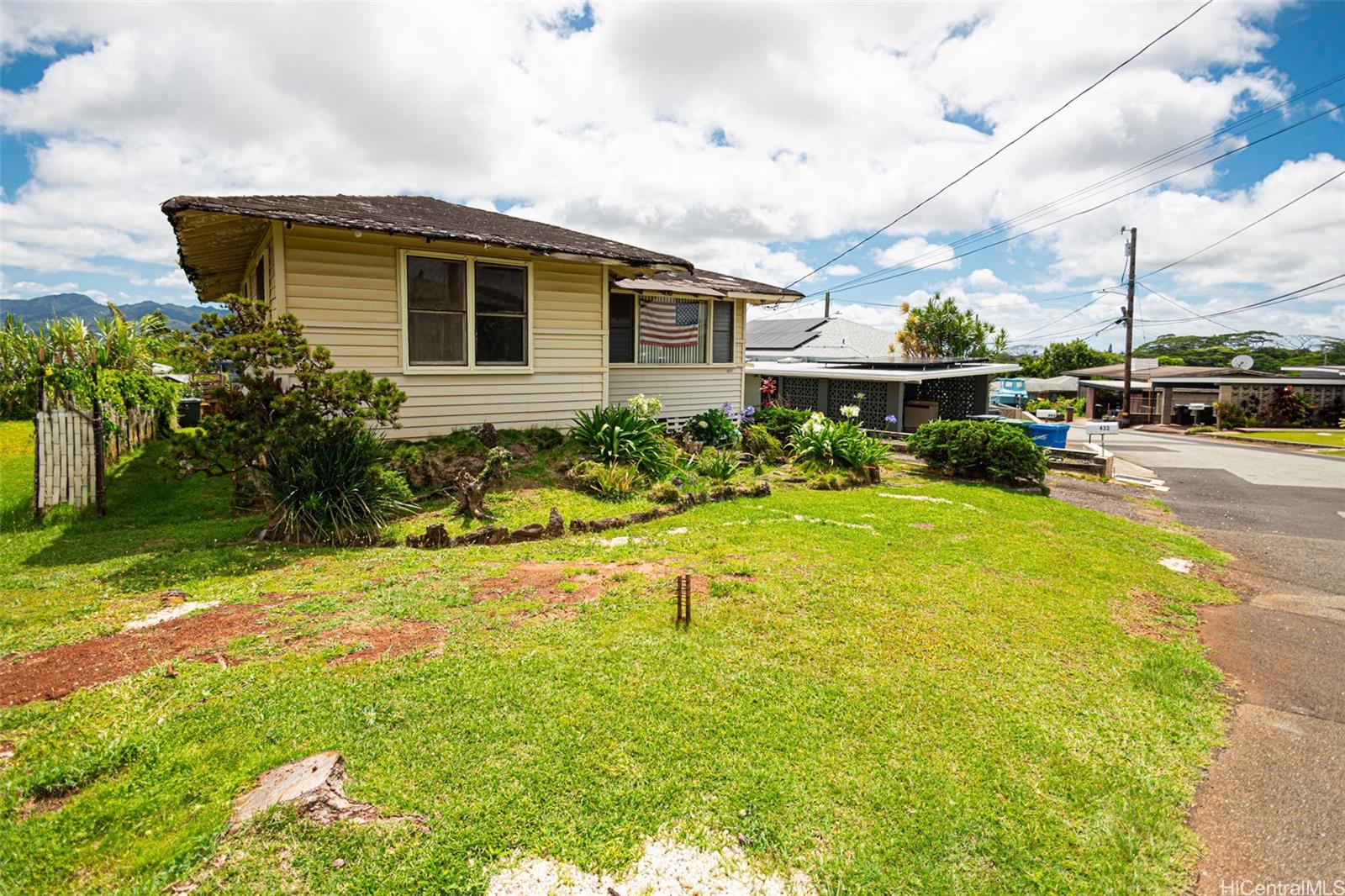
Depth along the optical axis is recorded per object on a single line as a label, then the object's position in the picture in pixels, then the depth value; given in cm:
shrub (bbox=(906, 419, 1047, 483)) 1249
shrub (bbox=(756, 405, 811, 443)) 1470
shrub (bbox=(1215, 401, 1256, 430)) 3169
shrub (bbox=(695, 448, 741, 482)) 1049
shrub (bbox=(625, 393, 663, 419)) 1079
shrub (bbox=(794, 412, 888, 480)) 1229
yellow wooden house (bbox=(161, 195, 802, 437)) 855
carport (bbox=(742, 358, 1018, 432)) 1989
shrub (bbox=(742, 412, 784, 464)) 1355
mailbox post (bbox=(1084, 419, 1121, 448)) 1625
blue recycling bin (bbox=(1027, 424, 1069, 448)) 1675
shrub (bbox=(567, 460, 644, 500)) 898
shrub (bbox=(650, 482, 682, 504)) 908
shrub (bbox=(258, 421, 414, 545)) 693
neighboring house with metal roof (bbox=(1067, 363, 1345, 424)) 3244
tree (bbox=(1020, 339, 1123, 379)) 6119
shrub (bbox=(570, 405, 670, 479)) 987
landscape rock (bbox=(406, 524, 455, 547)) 691
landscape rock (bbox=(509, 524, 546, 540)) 729
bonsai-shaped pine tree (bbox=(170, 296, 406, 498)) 669
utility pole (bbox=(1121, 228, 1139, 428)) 3191
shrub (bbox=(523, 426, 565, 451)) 1031
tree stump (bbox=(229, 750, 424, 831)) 276
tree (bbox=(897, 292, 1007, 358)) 4028
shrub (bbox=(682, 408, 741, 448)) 1337
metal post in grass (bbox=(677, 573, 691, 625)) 489
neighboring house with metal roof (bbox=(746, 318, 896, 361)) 2778
